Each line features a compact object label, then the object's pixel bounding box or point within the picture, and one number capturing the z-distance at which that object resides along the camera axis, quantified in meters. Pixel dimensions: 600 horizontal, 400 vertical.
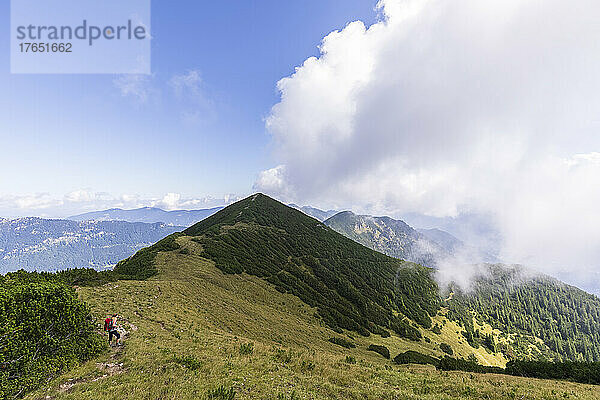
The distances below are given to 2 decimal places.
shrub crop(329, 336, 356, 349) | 49.49
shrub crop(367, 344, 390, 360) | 54.12
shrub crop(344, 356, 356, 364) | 25.36
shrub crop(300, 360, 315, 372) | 21.03
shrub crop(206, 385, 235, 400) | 14.08
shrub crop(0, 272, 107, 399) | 13.29
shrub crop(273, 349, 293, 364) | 22.62
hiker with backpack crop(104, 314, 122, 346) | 21.00
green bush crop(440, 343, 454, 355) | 85.50
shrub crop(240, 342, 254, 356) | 23.47
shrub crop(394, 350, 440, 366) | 42.69
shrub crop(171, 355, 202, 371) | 18.16
